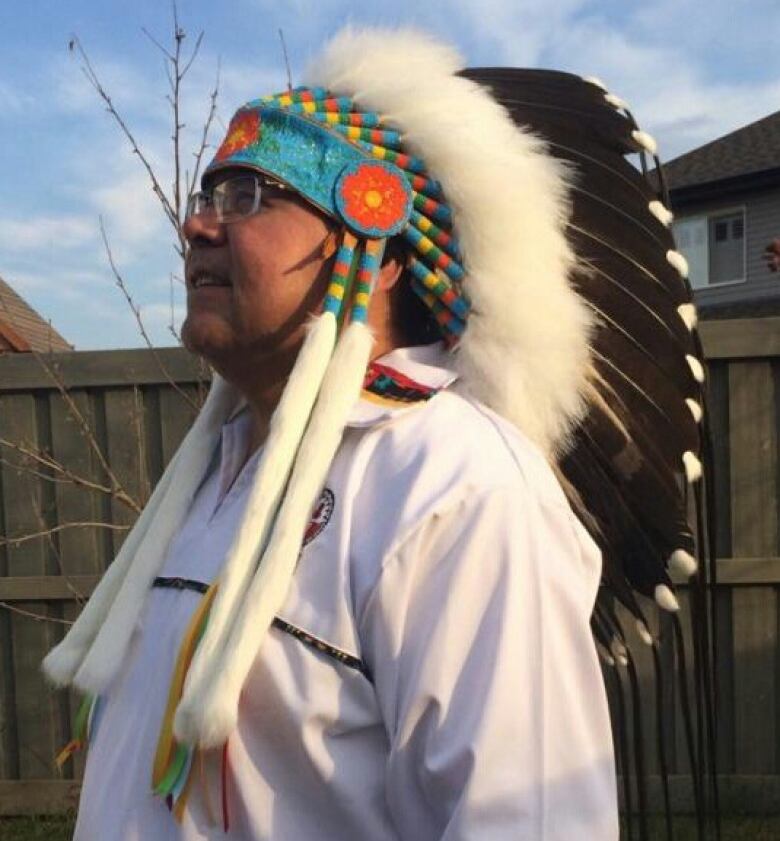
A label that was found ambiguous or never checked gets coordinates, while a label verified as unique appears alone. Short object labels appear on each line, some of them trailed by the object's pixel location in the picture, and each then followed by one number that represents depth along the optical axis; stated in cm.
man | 121
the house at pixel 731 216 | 1623
